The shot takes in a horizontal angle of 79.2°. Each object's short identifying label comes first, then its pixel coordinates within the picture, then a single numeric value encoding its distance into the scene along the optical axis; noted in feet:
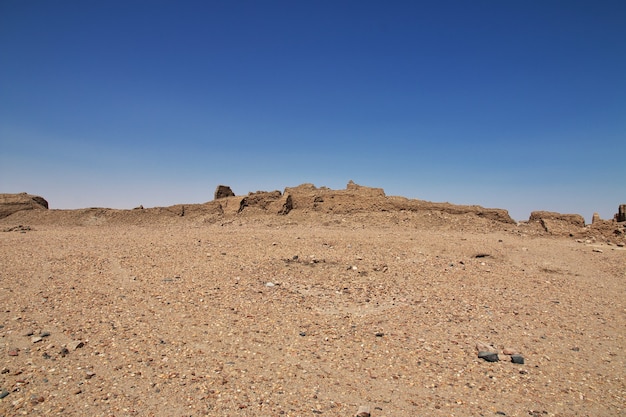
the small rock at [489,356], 14.40
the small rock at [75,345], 13.99
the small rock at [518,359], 14.32
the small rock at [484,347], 15.05
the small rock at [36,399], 10.72
